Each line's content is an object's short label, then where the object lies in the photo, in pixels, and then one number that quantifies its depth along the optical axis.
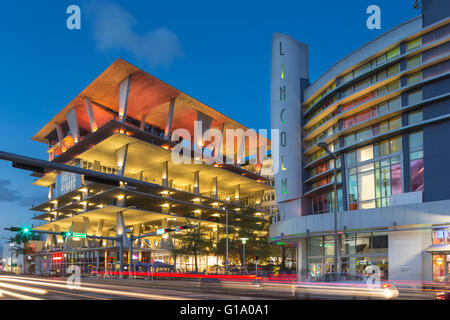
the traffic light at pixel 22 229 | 42.22
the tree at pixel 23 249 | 139.61
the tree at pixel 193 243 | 75.31
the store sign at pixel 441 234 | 35.28
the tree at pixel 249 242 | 76.69
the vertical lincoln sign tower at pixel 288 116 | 57.97
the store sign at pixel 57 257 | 101.62
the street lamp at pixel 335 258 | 33.06
